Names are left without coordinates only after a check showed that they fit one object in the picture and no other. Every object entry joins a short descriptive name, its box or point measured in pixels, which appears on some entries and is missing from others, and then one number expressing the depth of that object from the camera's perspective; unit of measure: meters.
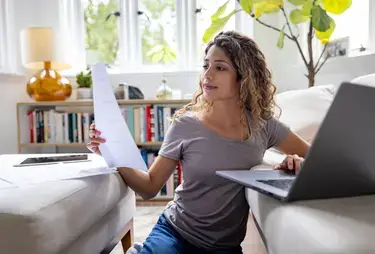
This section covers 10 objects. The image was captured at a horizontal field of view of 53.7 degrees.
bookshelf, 2.70
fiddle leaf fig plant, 1.93
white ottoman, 0.68
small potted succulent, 2.82
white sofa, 0.49
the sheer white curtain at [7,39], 2.75
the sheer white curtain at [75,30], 3.17
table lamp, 2.55
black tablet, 1.22
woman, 1.04
